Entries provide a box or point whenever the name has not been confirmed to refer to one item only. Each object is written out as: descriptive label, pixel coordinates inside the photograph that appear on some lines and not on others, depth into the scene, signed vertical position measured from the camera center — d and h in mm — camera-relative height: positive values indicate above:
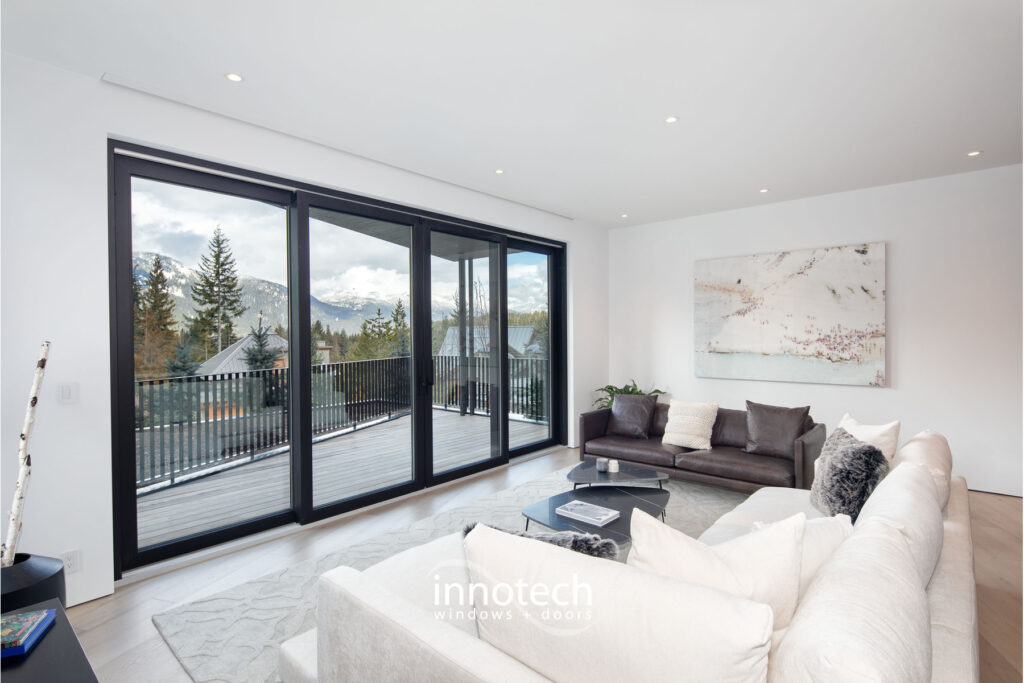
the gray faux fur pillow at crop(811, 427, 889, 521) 2281 -655
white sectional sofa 876 -670
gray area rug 2113 -1304
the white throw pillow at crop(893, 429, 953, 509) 2107 -566
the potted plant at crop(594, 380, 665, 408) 6043 -628
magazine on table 2678 -949
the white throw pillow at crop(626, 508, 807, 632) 1141 -518
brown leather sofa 3689 -954
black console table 1352 -875
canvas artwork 4727 +214
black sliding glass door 2955 -68
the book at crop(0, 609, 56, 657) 1418 -835
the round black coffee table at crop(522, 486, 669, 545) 2627 -985
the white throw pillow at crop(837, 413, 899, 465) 2643 -537
